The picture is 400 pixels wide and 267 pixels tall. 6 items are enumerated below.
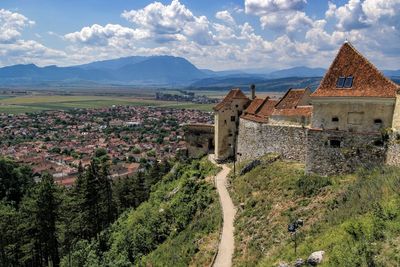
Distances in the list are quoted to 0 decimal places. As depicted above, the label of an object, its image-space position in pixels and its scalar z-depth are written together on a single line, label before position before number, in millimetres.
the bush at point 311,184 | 23328
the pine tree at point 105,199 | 42750
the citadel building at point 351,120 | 22438
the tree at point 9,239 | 35906
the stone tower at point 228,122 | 42281
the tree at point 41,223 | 36406
